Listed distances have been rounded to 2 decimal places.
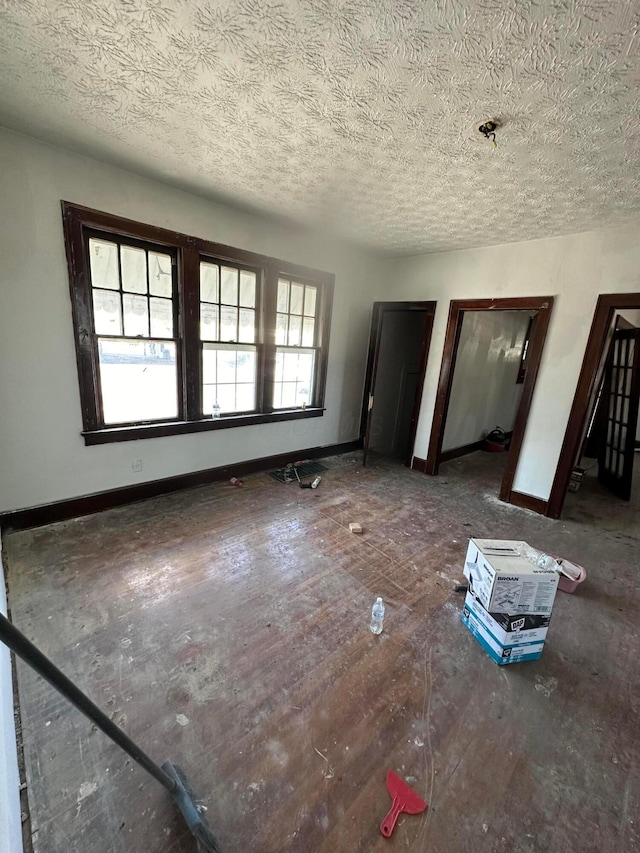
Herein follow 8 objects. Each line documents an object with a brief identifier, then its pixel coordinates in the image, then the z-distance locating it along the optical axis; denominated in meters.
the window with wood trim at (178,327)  2.52
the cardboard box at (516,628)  1.64
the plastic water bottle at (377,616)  1.84
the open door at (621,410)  3.75
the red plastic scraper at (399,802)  1.09
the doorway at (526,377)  3.27
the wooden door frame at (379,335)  4.05
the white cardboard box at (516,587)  1.62
